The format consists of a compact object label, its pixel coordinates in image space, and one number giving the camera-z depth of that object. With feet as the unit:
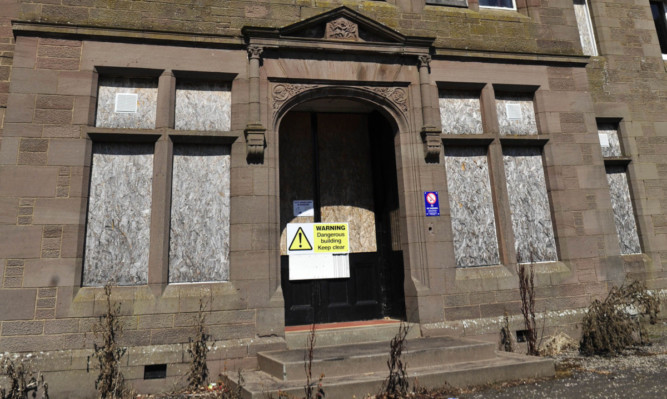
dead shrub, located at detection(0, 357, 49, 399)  17.80
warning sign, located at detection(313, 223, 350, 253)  26.71
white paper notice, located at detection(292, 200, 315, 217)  27.12
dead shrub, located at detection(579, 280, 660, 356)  22.35
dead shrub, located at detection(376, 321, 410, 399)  16.21
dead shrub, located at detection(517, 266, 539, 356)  22.58
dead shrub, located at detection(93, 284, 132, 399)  18.48
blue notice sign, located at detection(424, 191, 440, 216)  24.31
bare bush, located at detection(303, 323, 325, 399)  14.94
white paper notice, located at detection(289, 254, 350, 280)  25.89
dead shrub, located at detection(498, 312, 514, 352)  23.39
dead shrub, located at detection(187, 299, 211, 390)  19.42
